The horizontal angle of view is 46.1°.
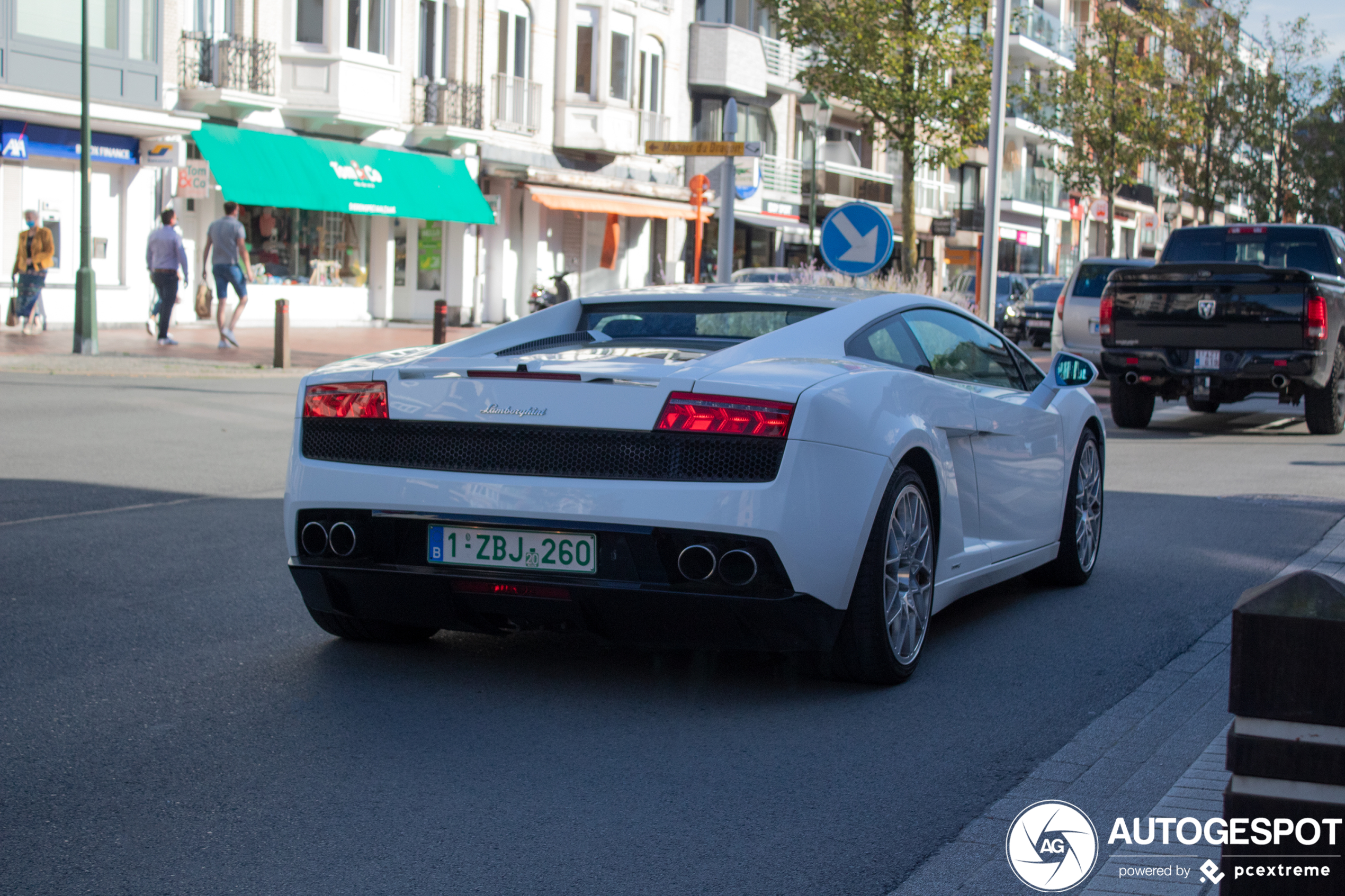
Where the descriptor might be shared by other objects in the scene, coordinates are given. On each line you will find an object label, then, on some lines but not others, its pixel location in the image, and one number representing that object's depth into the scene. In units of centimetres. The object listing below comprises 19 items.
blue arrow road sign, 1441
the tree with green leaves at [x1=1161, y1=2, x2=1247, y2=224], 5153
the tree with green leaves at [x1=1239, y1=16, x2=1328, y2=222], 5462
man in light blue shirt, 2120
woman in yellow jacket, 2223
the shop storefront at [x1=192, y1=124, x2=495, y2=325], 2775
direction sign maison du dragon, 1443
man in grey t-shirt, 2114
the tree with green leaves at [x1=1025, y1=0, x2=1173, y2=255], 4903
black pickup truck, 1433
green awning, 2722
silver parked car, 2209
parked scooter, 2903
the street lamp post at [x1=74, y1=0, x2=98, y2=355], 1920
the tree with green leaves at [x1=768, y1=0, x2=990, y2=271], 3012
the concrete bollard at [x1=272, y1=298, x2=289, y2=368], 1925
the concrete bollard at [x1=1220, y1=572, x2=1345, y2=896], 227
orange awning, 3519
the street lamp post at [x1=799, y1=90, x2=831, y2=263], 3644
